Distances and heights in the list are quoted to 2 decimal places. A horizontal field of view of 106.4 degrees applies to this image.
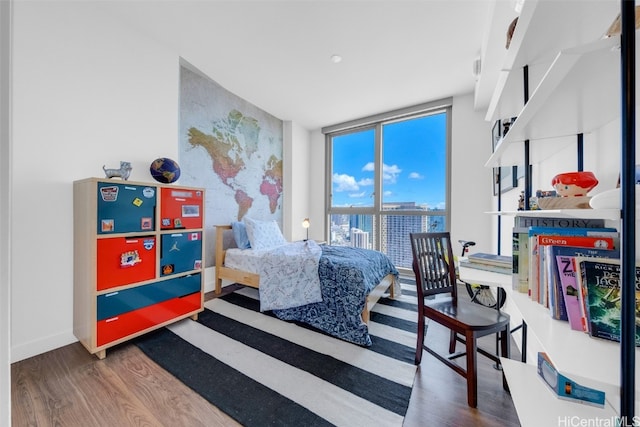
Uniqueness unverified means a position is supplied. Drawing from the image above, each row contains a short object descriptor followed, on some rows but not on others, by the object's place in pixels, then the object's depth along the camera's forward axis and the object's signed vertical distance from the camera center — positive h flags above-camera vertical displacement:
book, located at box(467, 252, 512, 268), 1.46 -0.29
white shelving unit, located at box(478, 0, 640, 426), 0.61 +0.41
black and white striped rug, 1.31 -1.06
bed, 2.00 -0.70
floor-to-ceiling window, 3.75 +0.61
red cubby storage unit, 1.69 -0.37
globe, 2.26 +0.40
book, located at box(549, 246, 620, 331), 0.76 -0.21
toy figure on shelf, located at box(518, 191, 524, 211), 1.62 +0.08
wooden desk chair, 1.35 -0.63
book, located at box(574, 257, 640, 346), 0.70 -0.24
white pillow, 3.09 -0.30
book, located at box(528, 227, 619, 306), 0.86 -0.10
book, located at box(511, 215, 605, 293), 1.10 -0.14
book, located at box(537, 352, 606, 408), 0.85 -0.65
